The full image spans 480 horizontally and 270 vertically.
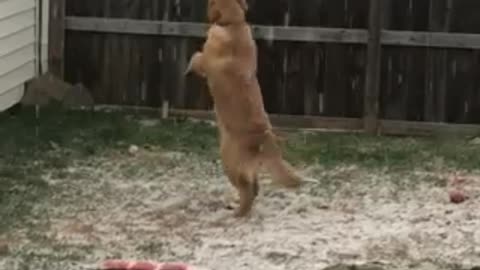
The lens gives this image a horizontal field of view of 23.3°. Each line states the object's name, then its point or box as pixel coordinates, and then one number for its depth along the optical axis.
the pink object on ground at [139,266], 5.19
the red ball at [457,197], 7.96
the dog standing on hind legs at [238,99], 7.34
